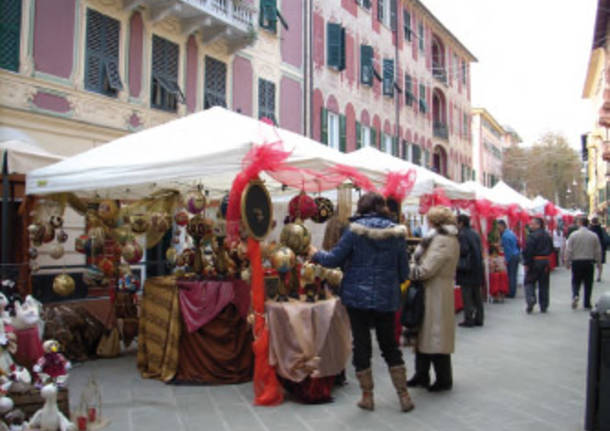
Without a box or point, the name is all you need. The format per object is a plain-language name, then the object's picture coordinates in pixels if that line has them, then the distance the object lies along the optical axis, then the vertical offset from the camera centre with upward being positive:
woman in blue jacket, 4.40 -0.36
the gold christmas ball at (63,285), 6.52 -0.61
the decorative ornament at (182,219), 7.29 +0.20
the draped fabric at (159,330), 5.69 -1.02
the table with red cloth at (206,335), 5.62 -1.04
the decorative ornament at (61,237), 7.27 -0.04
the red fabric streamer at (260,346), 4.91 -1.01
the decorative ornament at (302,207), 6.67 +0.34
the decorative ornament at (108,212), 7.02 +0.28
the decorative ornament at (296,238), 5.52 -0.03
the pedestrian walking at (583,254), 9.59 -0.31
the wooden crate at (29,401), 4.00 -1.22
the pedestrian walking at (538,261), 9.50 -0.44
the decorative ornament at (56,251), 7.02 -0.22
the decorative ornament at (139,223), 6.77 +0.14
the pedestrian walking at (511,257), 12.62 -0.49
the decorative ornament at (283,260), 5.28 -0.24
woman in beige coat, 4.98 -0.55
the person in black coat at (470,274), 8.70 -0.61
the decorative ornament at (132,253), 6.55 -0.23
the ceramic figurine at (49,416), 3.80 -1.27
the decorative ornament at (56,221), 6.73 +0.15
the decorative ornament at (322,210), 7.02 +0.32
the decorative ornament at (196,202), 6.80 +0.40
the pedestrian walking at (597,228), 13.39 +0.20
